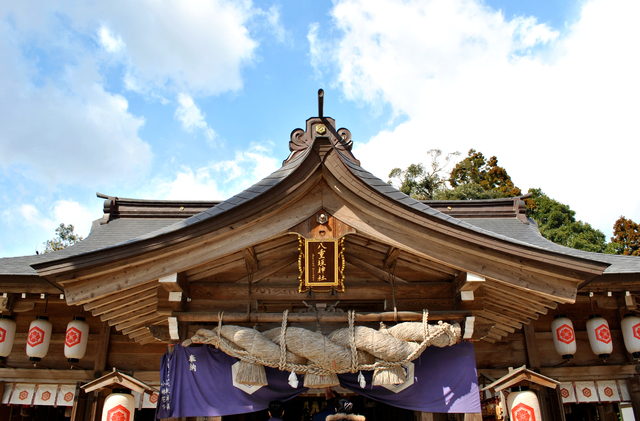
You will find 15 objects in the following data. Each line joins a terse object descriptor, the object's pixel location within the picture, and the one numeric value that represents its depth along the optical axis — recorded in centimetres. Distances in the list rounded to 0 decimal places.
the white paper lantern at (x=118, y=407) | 540
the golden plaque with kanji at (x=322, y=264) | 541
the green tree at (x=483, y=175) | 3159
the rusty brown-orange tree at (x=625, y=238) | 2794
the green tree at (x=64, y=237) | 3309
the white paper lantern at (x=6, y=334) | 663
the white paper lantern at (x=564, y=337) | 703
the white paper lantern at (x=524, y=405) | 559
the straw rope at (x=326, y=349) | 522
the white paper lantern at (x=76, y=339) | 681
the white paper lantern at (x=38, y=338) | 670
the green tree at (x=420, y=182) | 3083
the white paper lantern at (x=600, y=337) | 697
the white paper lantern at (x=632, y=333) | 696
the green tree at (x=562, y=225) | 2950
